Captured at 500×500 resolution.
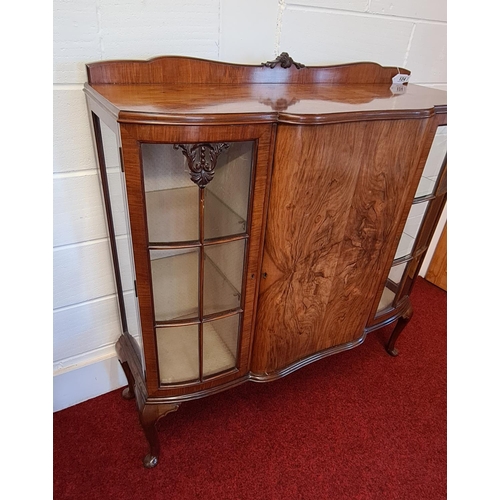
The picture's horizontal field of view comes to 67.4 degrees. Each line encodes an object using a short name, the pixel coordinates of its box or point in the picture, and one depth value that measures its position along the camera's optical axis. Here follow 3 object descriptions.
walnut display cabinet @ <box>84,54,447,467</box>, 0.79
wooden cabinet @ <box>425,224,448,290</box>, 2.28
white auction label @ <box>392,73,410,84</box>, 1.34
